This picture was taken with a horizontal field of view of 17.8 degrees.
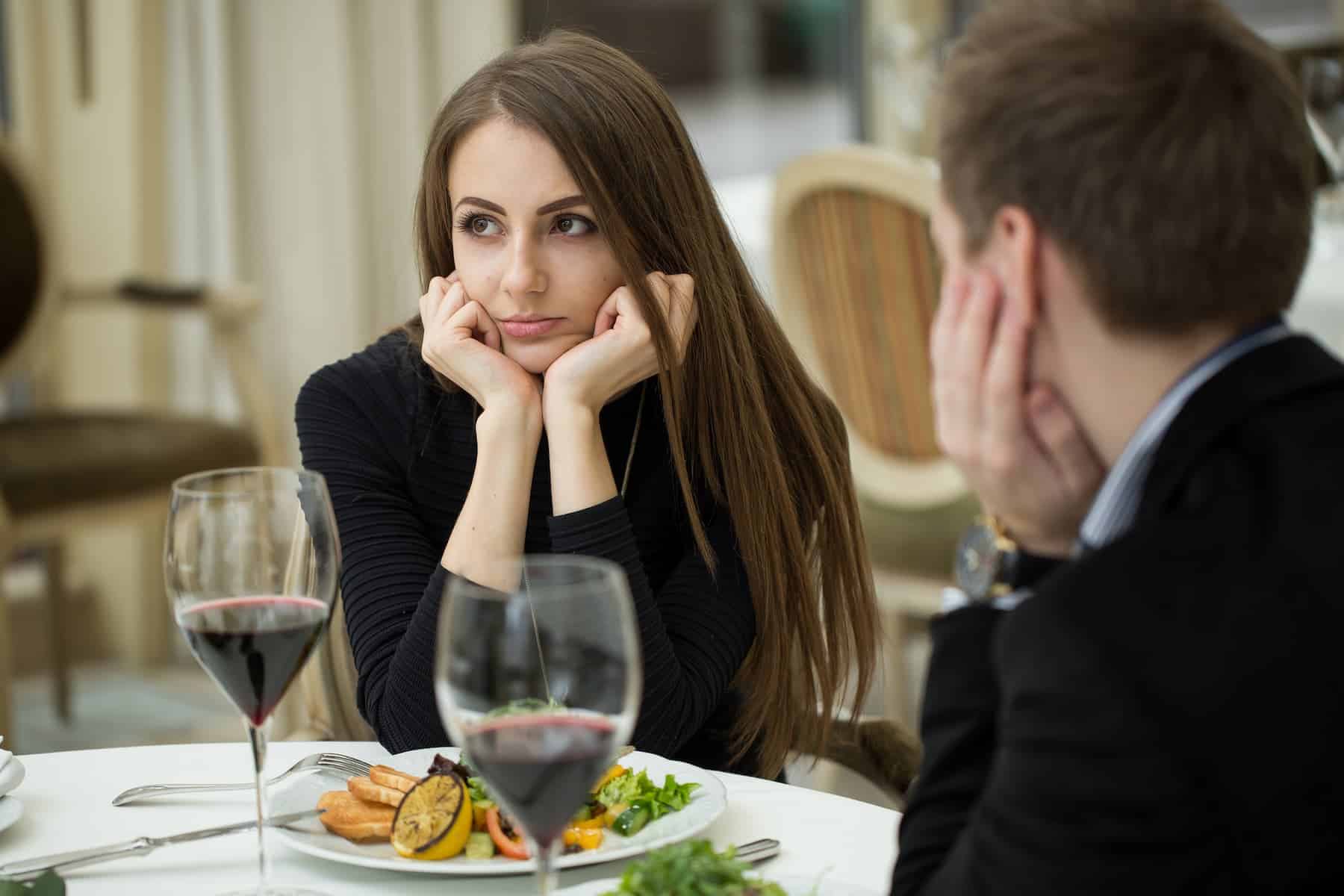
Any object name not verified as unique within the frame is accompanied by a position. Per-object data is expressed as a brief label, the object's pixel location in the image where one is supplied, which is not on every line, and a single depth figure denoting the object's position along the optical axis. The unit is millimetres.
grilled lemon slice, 2250
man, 2039
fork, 2357
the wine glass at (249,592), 2213
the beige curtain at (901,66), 7507
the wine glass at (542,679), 2048
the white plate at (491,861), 2231
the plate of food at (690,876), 2132
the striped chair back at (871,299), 4263
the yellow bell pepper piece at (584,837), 2270
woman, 2681
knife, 2245
